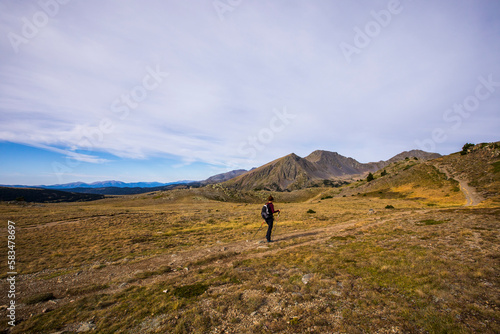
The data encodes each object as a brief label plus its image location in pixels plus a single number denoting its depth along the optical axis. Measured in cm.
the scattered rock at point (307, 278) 842
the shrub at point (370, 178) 10716
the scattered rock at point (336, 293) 720
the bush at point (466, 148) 8344
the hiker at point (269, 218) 1583
